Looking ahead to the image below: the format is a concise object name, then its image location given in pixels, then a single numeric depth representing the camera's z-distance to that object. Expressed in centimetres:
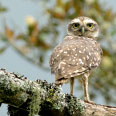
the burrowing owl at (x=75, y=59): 1279
